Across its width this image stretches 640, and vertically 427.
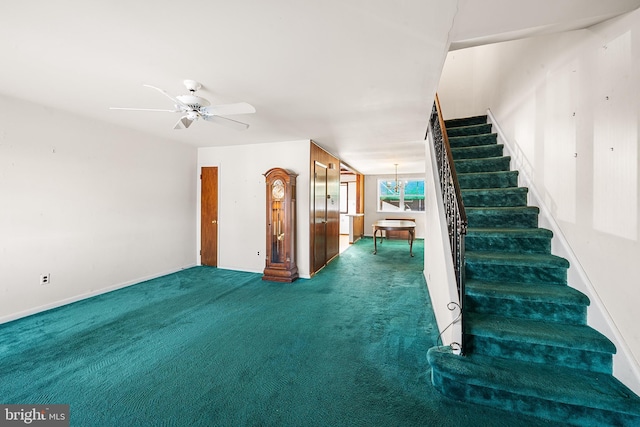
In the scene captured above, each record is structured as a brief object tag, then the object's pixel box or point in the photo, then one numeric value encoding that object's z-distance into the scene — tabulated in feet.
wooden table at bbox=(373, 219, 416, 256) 20.81
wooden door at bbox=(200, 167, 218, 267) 17.22
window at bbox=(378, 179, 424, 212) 30.27
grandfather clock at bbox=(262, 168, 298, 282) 14.39
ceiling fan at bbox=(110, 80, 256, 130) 7.78
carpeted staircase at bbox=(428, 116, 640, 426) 5.11
